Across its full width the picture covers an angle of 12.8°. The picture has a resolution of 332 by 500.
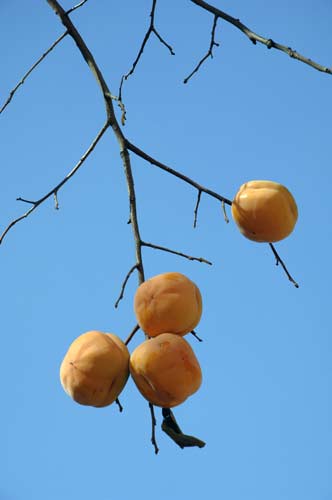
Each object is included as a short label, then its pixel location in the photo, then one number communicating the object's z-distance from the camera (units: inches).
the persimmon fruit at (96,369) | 138.8
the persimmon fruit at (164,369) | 133.7
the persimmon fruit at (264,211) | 156.6
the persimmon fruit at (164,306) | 139.9
